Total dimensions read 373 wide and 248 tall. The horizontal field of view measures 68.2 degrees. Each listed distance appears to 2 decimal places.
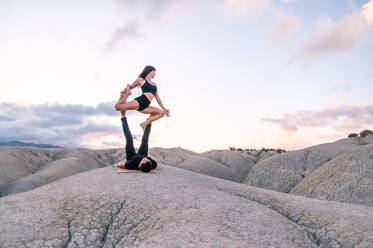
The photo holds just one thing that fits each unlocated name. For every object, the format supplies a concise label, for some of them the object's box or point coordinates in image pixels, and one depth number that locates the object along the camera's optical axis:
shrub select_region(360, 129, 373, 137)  18.08
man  6.19
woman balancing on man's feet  6.52
